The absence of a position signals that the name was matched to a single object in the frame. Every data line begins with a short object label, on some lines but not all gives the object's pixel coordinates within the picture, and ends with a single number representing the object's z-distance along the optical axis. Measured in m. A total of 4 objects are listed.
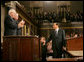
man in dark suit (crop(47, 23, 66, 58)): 7.18
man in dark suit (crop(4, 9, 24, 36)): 5.25
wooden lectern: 4.97
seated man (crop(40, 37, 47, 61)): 6.25
